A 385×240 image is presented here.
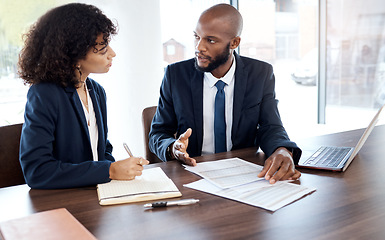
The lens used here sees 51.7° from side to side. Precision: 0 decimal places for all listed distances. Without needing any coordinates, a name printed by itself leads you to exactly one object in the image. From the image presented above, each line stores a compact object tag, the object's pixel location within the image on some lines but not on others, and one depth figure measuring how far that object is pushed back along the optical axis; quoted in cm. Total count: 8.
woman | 136
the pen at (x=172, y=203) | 116
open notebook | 121
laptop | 151
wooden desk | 99
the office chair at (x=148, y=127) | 209
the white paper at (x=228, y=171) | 136
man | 201
